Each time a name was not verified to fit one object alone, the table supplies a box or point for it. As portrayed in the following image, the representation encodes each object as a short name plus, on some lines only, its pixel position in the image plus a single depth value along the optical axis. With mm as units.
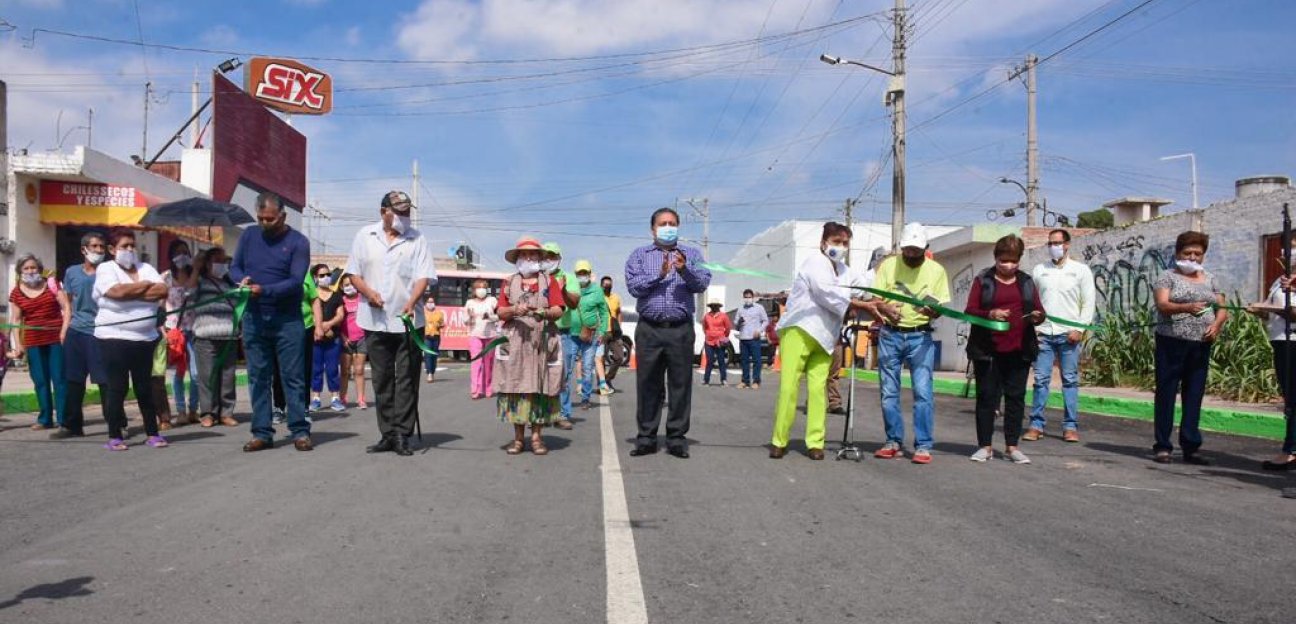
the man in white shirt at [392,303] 7215
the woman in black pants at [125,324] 7352
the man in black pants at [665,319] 7238
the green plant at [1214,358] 11836
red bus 29734
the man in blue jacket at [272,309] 7285
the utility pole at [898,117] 24734
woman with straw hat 7215
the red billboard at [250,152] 27156
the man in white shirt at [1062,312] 8984
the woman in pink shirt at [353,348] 12351
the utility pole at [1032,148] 37031
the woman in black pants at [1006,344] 7070
